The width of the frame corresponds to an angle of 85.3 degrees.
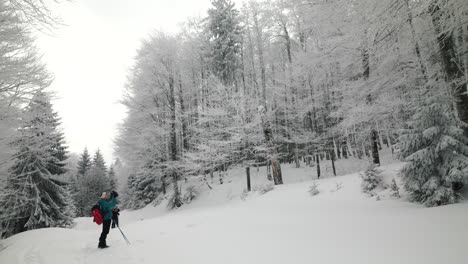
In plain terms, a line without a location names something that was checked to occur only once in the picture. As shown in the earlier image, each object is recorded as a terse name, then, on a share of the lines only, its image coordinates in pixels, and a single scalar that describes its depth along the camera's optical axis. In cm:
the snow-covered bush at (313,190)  975
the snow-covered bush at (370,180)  812
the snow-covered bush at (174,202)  1856
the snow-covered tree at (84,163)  4748
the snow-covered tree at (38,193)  1484
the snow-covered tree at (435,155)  543
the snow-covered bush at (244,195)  1371
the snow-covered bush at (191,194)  1892
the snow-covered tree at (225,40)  1986
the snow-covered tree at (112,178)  4228
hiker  643
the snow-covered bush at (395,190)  703
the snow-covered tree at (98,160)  4833
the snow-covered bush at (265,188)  1305
